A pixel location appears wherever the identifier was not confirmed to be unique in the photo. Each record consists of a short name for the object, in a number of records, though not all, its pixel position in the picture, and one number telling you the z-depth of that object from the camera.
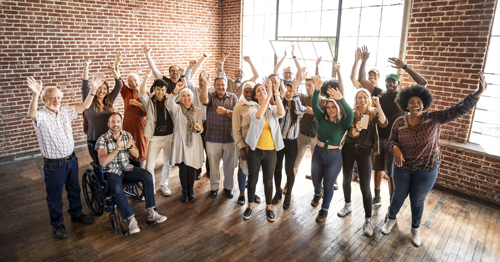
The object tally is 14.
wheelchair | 3.51
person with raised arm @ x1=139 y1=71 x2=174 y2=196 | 4.08
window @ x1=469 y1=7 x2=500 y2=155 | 4.37
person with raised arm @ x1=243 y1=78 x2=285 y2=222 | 3.58
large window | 5.66
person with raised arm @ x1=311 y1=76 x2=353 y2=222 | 3.48
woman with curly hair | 3.16
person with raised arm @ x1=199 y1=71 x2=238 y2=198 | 4.14
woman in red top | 4.43
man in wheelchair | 3.43
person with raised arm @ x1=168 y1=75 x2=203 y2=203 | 4.03
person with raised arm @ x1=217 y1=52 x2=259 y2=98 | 5.48
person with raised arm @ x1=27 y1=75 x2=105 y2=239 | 3.21
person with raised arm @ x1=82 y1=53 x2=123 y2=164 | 3.95
